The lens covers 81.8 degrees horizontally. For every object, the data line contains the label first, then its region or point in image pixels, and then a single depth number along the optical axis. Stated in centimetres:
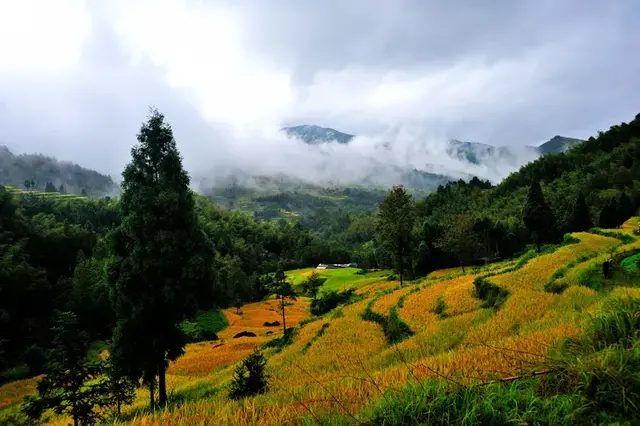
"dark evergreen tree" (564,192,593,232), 4922
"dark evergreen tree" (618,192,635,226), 4984
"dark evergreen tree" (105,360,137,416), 1564
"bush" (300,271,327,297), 5606
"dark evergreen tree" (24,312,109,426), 1233
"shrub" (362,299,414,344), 1920
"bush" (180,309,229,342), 5084
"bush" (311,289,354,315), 5205
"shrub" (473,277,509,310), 2055
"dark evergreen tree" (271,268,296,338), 3991
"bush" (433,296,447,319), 2162
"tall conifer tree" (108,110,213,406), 1697
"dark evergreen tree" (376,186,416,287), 4756
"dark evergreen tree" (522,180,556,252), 4359
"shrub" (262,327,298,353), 2857
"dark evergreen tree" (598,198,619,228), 4975
